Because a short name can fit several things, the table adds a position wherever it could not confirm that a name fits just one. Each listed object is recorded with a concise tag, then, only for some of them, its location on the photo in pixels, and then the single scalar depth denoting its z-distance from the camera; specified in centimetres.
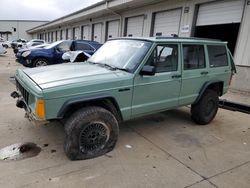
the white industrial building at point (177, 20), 840
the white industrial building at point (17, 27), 6151
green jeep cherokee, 306
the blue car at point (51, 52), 1043
